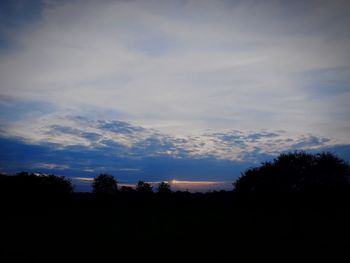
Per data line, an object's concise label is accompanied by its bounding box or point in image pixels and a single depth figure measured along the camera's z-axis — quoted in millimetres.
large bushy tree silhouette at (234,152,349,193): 46469
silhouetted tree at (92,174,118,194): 88250
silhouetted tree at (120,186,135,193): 95594
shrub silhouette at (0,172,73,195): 29500
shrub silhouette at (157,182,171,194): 94125
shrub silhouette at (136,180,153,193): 90188
